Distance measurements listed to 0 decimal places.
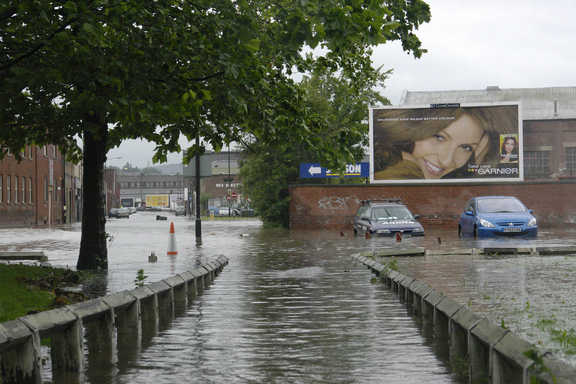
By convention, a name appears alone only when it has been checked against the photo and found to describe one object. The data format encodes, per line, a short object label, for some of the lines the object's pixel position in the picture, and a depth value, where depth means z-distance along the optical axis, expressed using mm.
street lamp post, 32375
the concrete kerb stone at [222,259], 19569
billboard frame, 47312
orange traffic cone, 23016
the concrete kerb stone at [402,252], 20891
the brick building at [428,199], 47656
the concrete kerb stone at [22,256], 20766
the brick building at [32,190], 59812
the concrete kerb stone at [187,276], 13237
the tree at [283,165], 53844
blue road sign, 52406
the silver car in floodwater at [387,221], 30672
